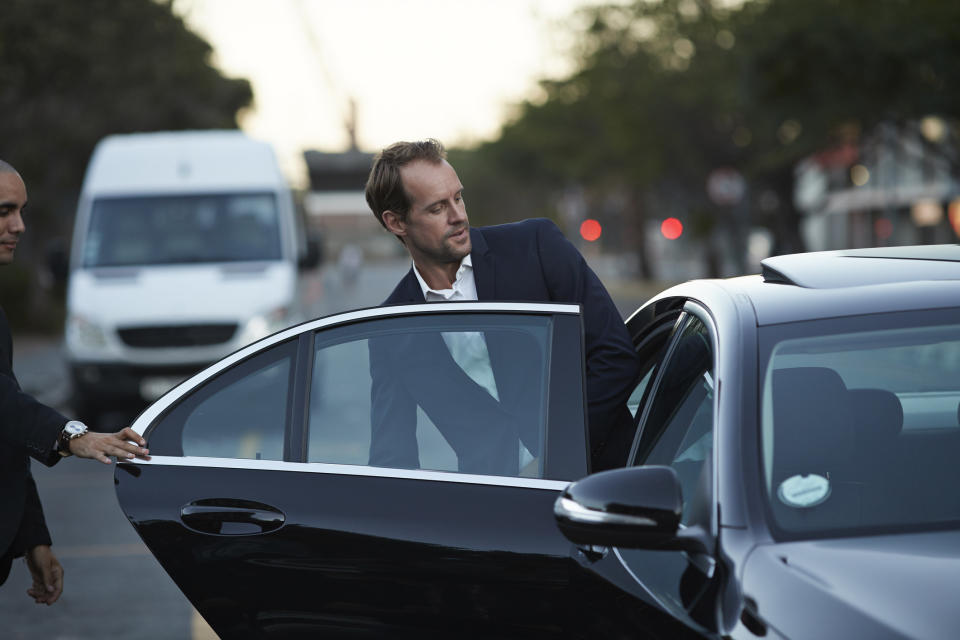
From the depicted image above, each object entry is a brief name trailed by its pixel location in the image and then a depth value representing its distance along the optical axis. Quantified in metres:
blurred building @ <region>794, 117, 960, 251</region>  61.00
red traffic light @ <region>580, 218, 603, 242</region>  56.75
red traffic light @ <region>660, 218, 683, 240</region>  49.53
